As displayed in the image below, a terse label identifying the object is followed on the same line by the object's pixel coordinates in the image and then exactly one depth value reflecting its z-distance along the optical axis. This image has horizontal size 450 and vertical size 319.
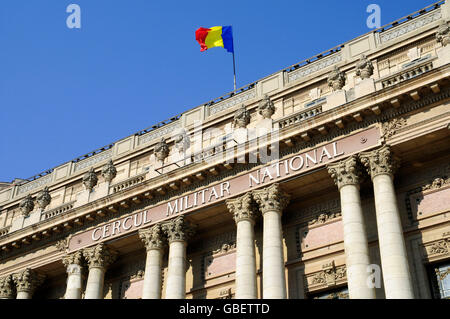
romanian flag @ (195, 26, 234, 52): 40.72
